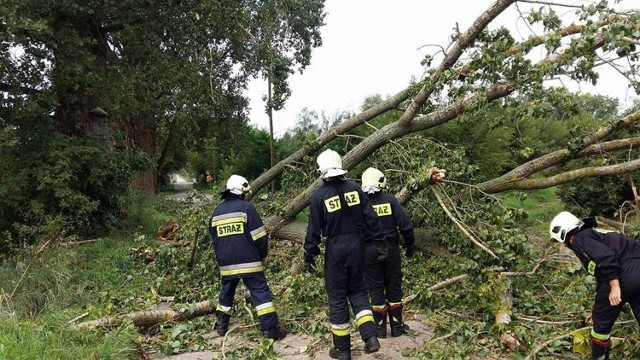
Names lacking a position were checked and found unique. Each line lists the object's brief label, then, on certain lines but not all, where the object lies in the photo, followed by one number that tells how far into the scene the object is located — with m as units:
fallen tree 4.43
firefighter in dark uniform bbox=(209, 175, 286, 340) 4.26
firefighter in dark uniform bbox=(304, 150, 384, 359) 3.75
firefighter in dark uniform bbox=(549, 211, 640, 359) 3.26
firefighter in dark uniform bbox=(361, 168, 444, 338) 4.20
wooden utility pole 9.10
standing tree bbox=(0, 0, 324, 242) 7.50
